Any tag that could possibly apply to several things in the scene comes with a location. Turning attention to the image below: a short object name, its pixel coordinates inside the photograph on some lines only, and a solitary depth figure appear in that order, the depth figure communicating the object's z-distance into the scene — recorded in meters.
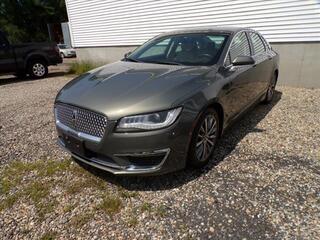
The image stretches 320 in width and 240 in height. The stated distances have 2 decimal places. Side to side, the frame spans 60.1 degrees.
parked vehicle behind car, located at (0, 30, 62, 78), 9.87
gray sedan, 2.53
